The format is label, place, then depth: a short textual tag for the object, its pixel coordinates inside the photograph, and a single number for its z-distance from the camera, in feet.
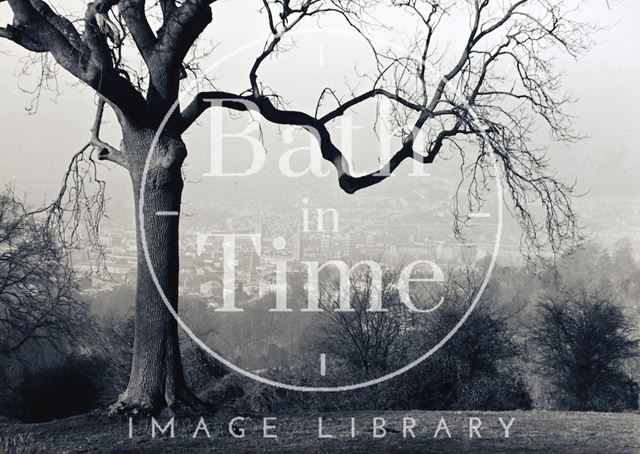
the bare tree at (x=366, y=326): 98.17
